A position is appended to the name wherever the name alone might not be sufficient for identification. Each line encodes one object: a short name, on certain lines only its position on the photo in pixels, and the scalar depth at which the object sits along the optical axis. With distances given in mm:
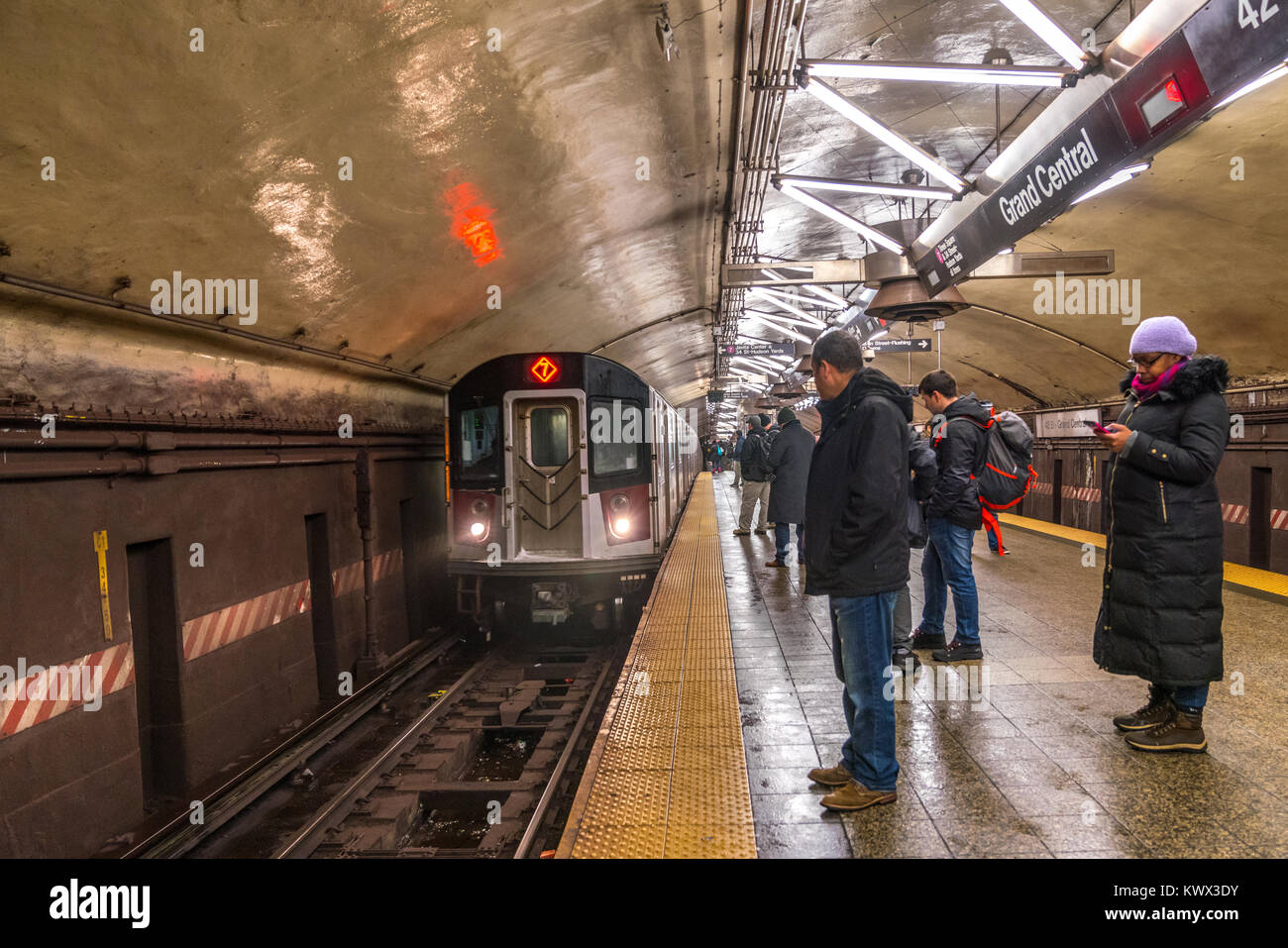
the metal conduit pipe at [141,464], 4469
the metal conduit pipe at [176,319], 4398
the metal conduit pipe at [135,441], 4469
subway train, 8711
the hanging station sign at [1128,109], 3299
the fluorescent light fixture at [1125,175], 6070
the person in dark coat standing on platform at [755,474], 11969
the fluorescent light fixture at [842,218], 7977
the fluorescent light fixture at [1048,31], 4348
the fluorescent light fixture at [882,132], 5505
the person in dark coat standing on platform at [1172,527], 3480
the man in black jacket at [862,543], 3191
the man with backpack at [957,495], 5094
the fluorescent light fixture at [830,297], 12844
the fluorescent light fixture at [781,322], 14945
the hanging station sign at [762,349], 15115
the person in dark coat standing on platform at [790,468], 9039
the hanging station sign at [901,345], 11797
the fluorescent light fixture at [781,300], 13668
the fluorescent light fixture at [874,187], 6809
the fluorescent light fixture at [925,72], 4863
